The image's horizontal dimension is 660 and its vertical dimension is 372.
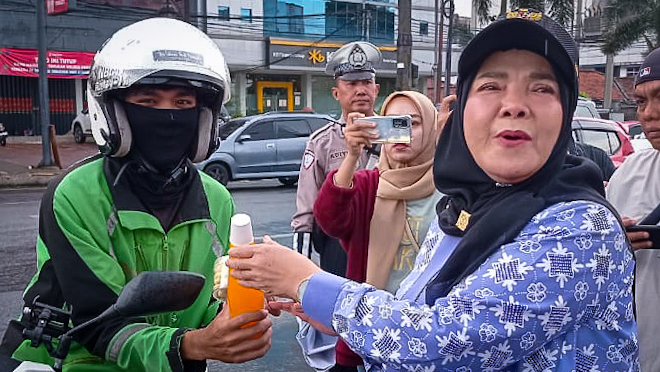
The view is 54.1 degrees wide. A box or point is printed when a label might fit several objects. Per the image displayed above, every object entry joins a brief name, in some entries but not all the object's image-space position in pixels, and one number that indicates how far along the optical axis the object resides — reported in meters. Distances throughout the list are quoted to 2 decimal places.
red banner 23.02
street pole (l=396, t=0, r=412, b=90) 17.30
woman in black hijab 1.24
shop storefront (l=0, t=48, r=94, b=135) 23.41
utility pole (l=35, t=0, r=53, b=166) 14.86
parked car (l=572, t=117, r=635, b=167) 9.96
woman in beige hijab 2.86
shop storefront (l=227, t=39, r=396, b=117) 31.58
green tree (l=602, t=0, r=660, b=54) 30.47
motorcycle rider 1.69
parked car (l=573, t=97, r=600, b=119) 16.44
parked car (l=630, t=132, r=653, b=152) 10.49
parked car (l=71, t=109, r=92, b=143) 23.19
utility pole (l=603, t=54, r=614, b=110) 36.66
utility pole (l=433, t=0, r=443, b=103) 28.90
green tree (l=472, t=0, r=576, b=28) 25.23
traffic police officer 3.70
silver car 13.56
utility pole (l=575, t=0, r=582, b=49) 34.76
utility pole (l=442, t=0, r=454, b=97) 28.36
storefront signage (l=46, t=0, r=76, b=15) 18.48
